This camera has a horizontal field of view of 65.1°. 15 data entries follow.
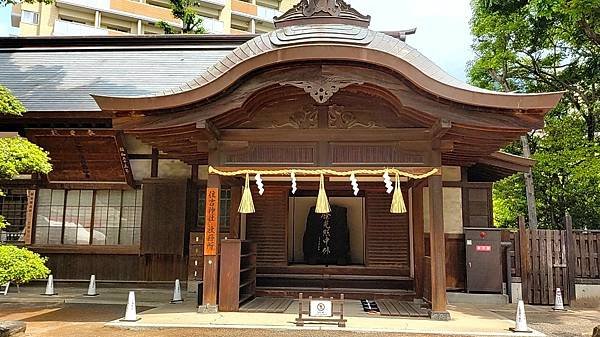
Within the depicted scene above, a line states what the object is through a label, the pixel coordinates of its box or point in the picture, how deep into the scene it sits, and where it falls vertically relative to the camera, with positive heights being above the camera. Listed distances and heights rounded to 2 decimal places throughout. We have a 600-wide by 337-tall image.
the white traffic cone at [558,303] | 10.01 -1.31
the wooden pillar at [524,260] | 10.64 -0.43
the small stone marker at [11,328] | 6.50 -1.34
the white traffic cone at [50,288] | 10.99 -1.28
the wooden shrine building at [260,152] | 7.78 +1.71
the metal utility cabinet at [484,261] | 10.24 -0.45
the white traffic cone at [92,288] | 10.93 -1.25
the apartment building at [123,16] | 33.28 +16.24
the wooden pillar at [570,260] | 10.49 -0.41
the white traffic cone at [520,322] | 6.94 -1.19
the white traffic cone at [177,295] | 10.06 -1.27
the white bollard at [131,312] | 7.46 -1.22
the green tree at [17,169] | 6.58 +0.92
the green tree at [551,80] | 15.91 +6.29
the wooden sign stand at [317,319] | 7.28 -1.27
